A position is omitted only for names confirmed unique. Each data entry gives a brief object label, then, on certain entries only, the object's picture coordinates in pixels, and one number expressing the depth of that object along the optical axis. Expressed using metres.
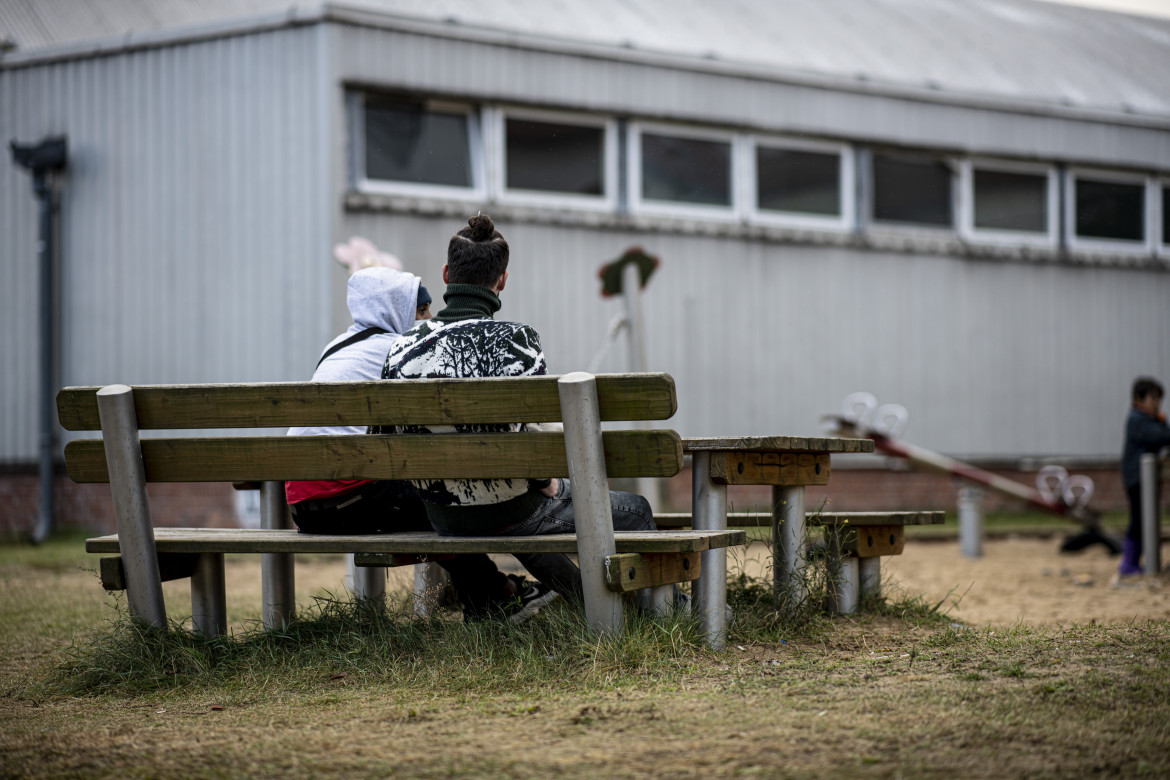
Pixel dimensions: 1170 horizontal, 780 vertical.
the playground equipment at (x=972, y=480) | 21.31
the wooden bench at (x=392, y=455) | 7.67
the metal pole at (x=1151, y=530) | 17.69
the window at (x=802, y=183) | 27.34
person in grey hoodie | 8.96
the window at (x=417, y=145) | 23.92
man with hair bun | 8.27
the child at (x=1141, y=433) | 18.50
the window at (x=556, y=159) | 24.92
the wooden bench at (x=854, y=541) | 9.78
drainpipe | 24.42
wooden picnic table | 8.58
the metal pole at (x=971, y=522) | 21.06
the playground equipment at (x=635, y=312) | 20.05
